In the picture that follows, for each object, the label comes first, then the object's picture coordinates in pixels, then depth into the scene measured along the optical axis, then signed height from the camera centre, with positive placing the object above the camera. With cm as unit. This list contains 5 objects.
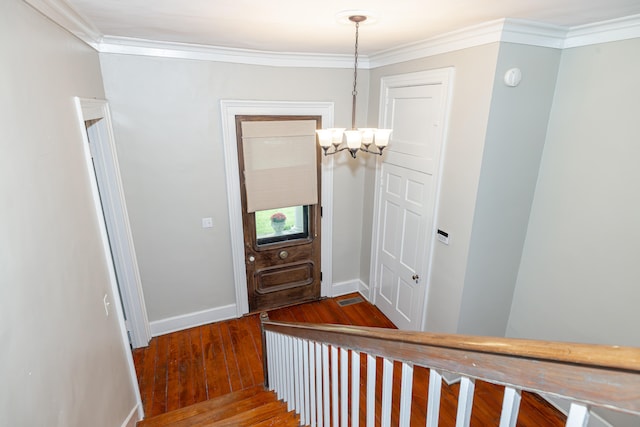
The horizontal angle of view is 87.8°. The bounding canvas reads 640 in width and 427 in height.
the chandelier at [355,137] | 218 -14
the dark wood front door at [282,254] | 367 -153
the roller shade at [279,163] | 330 -47
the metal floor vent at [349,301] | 407 -222
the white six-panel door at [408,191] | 276 -69
